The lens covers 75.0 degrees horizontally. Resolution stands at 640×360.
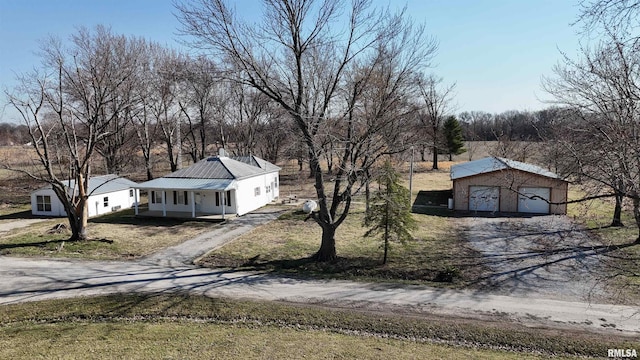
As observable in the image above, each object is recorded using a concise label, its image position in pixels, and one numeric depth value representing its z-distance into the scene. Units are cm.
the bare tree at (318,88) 1422
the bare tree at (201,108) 4072
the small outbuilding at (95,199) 2736
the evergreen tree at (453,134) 5734
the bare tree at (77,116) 1828
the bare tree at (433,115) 5197
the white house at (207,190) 2617
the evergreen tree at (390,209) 1533
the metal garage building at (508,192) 2638
